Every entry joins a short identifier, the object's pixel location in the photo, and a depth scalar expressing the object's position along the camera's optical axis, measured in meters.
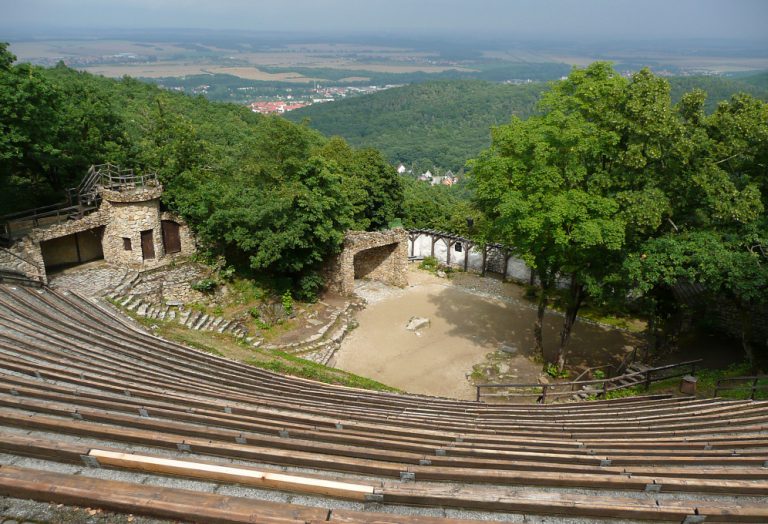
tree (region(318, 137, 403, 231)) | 32.59
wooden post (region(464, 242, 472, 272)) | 29.23
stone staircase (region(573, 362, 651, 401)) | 15.38
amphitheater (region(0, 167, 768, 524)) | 4.51
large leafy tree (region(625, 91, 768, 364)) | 13.55
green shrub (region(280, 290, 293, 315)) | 23.02
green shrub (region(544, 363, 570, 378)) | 19.06
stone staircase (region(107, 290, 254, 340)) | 19.38
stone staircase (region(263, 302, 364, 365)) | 20.17
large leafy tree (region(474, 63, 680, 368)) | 14.63
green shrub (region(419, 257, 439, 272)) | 29.76
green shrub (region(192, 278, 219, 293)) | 22.09
